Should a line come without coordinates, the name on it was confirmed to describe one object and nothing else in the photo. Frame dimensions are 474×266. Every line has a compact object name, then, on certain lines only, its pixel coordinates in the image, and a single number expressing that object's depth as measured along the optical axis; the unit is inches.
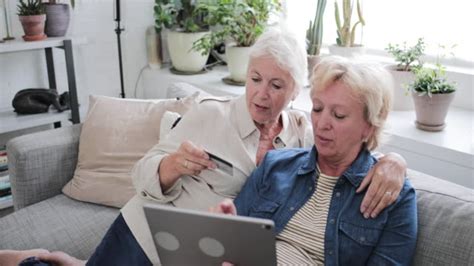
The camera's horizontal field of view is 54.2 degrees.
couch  45.1
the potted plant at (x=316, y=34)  90.5
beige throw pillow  73.9
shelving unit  92.4
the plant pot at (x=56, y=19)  97.0
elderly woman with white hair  55.7
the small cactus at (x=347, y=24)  84.0
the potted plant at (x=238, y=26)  94.7
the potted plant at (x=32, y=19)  92.4
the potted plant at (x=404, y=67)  75.4
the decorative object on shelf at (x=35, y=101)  96.5
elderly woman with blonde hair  45.8
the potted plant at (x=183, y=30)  110.0
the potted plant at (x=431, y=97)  67.1
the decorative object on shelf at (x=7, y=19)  98.3
